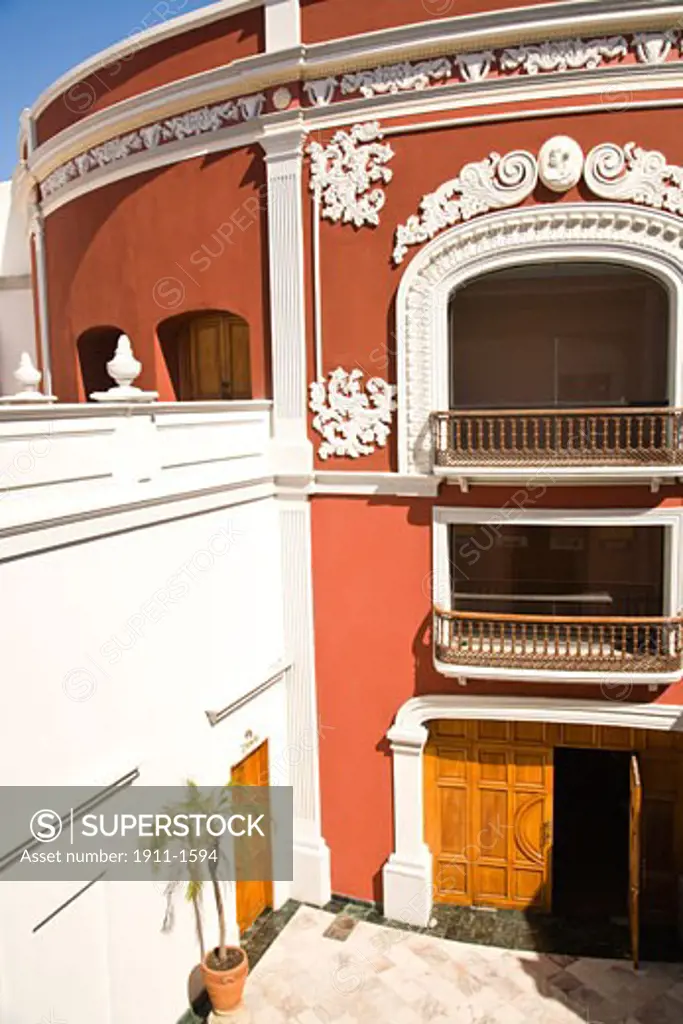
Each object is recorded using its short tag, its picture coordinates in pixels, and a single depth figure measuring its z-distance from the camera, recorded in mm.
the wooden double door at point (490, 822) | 9562
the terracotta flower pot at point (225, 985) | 7852
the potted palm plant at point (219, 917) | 7703
